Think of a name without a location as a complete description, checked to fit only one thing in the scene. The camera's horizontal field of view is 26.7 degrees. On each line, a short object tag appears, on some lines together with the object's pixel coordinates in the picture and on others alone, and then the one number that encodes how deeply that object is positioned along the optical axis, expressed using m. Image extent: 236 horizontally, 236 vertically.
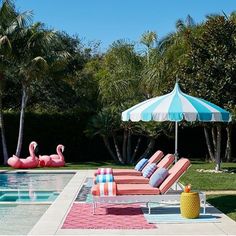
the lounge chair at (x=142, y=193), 10.44
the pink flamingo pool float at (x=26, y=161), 22.20
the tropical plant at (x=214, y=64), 19.41
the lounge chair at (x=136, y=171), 14.40
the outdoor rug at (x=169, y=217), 9.88
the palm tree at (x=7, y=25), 23.61
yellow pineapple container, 10.03
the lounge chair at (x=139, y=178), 12.38
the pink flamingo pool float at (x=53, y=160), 23.06
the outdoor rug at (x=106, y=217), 9.52
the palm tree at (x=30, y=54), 23.70
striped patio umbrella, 11.51
